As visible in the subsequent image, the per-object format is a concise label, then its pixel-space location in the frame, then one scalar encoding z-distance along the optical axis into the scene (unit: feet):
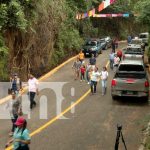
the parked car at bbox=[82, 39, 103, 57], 135.85
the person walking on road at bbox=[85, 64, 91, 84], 87.66
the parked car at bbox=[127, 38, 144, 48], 132.07
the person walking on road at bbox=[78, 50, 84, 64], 99.49
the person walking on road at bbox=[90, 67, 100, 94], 76.59
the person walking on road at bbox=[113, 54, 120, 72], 100.95
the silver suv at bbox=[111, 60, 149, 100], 68.85
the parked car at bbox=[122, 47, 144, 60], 101.30
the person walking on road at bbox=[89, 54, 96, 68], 98.00
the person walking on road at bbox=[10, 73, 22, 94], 69.46
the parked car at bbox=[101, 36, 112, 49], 160.76
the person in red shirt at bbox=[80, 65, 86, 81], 89.84
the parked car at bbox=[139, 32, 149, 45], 176.63
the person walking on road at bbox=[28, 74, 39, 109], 65.26
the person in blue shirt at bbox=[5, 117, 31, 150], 35.55
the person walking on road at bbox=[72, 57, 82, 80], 92.35
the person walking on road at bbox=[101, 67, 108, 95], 76.87
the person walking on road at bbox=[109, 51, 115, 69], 105.29
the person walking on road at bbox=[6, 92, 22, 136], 50.83
